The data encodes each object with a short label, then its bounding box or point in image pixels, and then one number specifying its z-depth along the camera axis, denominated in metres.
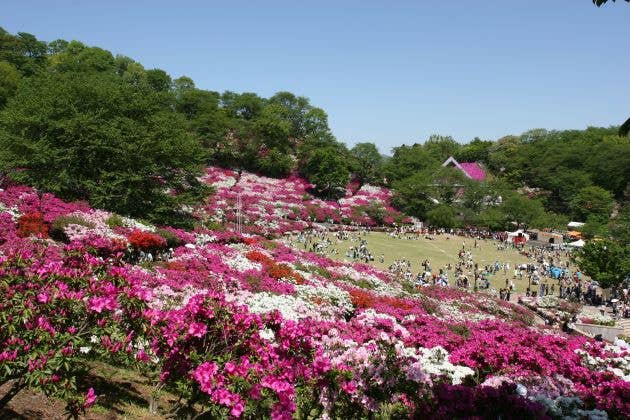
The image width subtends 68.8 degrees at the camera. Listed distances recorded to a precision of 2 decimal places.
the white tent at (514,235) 66.31
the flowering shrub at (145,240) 25.11
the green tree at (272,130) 82.25
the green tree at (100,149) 31.69
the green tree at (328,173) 78.19
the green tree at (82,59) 68.77
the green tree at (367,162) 90.94
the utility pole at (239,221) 49.77
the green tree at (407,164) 92.94
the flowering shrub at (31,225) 22.84
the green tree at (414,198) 76.57
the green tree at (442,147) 134.12
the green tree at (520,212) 75.12
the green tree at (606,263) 37.22
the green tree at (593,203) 83.38
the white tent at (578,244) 56.50
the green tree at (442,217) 71.25
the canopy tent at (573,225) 77.32
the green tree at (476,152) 131.12
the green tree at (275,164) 79.12
